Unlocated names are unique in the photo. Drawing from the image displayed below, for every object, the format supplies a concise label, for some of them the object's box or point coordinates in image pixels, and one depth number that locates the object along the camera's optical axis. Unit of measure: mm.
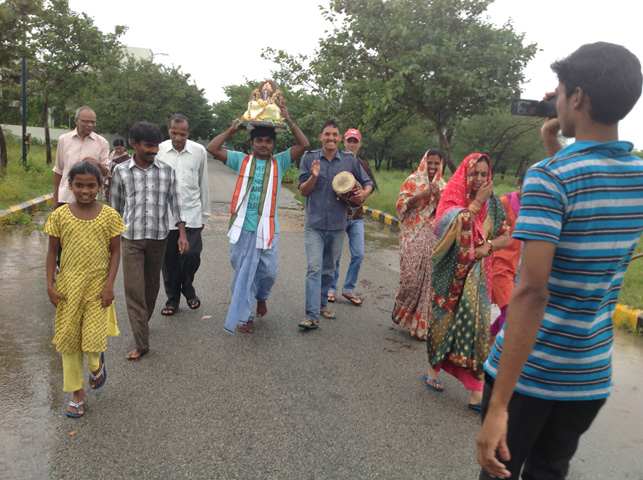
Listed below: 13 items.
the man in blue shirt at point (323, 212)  5352
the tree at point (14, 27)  12805
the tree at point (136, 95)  34853
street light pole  15191
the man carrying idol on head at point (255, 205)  4996
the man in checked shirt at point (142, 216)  4391
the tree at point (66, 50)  17297
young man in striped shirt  1586
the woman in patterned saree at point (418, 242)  5336
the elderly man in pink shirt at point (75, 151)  5820
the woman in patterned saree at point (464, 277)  3846
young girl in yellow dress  3422
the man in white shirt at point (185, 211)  5578
